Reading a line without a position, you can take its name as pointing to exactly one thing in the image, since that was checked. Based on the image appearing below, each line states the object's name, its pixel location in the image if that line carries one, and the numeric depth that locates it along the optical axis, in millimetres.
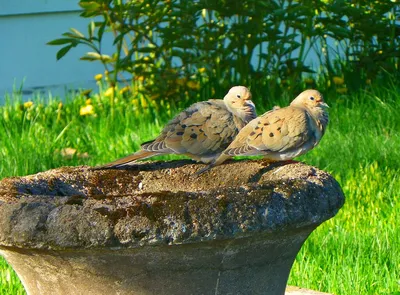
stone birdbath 4316
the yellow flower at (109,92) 12383
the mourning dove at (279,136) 5980
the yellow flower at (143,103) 12716
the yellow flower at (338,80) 12547
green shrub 11750
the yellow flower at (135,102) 12680
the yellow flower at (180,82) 12627
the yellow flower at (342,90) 12375
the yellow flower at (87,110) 12133
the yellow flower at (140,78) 12473
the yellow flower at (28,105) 12297
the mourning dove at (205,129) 6129
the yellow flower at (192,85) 12555
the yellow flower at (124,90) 12978
